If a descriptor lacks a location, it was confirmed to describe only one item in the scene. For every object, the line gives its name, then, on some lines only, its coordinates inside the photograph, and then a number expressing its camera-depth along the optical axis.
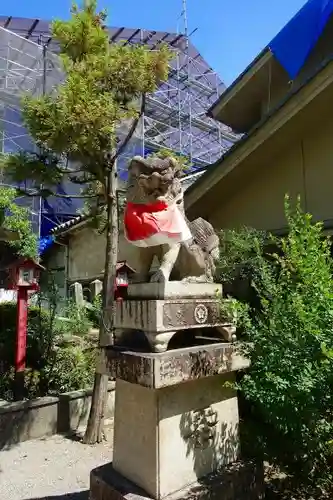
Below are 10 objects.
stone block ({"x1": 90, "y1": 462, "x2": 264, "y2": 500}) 2.81
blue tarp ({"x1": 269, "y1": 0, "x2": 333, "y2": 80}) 8.69
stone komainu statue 3.04
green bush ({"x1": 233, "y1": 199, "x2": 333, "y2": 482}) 2.76
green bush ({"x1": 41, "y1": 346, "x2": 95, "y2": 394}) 7.33
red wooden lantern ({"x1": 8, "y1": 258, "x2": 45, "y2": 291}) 6.71
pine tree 5.59
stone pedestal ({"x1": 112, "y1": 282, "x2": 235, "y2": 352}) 2.83
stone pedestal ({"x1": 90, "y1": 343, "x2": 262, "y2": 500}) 2.77
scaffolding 16.08
